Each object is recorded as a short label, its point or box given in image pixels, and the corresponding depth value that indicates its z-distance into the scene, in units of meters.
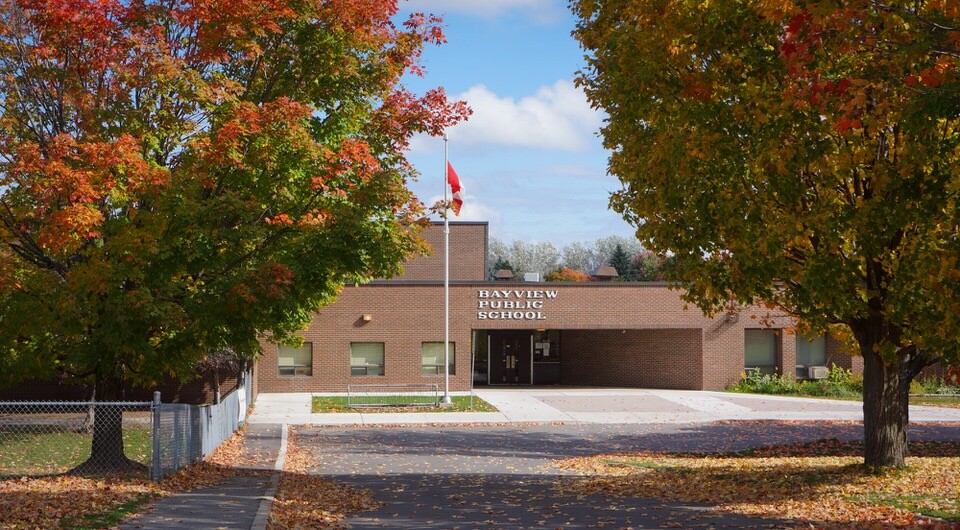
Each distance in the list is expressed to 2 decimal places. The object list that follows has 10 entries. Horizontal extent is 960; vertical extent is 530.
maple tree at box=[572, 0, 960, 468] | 11.30
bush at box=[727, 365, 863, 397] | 38.34
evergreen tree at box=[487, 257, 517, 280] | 124.53
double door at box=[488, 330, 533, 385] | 43.94
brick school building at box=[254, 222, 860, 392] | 39.09
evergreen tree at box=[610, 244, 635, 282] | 98.56
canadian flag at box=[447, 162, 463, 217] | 34.16
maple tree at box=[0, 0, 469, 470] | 13.48
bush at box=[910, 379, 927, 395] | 37.19
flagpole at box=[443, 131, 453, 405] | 33.41
